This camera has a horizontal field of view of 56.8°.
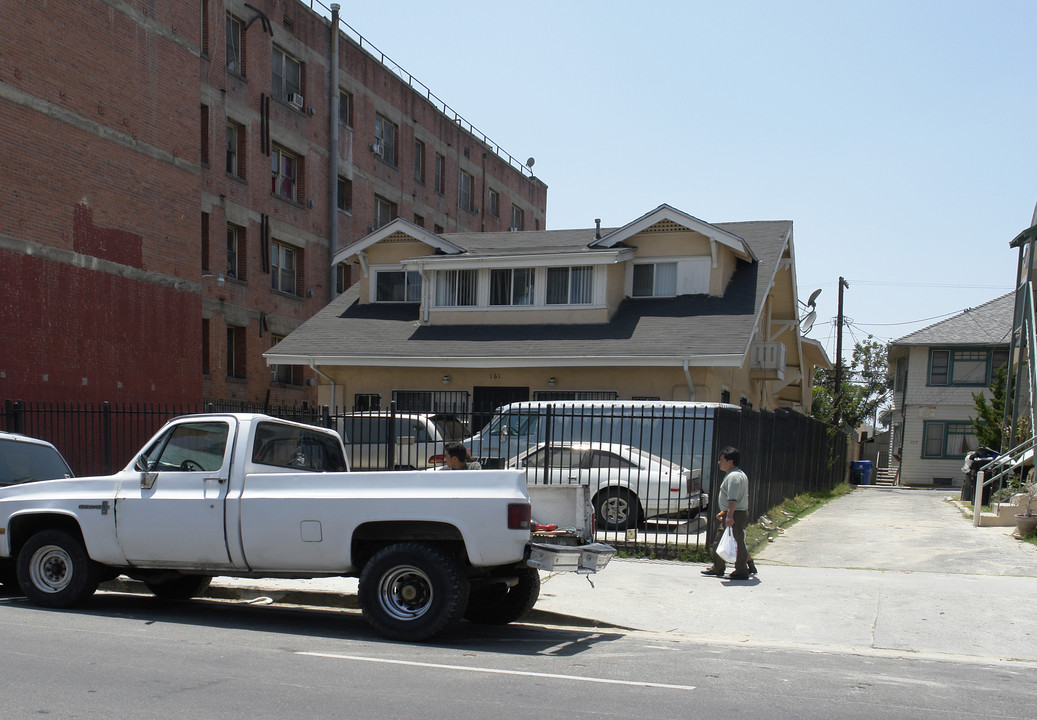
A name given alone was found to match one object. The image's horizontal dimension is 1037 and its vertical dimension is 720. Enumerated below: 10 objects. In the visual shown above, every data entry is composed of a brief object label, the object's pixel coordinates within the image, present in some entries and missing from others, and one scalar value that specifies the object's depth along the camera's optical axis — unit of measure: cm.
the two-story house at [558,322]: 2164
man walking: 1089
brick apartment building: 2097
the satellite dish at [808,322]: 2894
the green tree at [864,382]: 4612
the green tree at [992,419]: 2609
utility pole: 4134
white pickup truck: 767
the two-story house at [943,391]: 3831
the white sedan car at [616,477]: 1338
